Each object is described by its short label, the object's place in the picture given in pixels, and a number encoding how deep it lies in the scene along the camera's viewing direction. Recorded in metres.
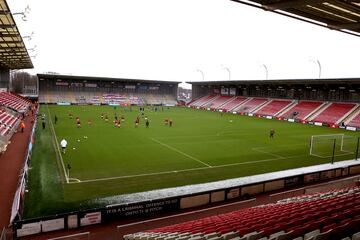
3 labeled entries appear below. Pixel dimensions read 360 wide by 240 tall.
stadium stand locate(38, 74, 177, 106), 86.69
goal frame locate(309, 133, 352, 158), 27.70
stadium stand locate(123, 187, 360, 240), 6.15
